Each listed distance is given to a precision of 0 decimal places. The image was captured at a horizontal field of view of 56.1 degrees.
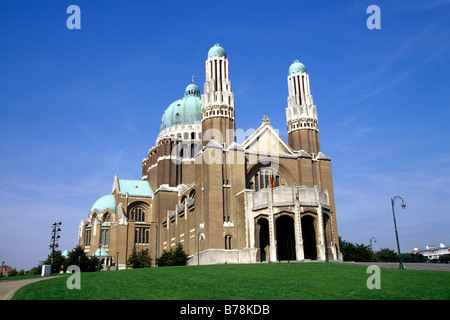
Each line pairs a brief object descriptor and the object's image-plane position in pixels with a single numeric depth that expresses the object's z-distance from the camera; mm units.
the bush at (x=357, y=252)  58500
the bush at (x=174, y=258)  47125
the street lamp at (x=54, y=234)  43469
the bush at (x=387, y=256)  75125
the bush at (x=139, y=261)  50094
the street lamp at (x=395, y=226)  29194
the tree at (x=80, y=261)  45434
